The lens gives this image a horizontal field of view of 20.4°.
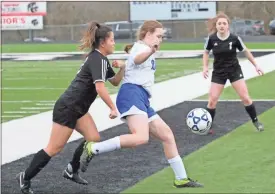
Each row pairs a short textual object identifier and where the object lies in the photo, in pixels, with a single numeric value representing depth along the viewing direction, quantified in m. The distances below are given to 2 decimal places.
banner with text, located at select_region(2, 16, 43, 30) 58.31
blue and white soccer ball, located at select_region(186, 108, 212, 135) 10.03
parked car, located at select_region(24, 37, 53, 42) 57.81
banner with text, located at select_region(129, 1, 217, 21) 53.25
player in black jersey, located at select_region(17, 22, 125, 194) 7.48
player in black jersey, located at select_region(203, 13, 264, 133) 11.23
